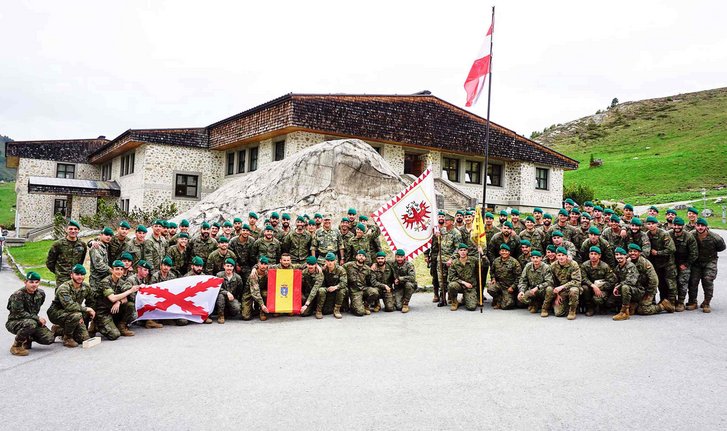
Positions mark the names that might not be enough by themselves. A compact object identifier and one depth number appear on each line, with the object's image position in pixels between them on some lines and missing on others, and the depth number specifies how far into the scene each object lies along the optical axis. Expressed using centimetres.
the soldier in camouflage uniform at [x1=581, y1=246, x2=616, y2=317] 917
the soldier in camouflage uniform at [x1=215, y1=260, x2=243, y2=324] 900
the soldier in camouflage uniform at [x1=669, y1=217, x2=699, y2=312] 945
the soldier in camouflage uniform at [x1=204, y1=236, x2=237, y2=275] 960
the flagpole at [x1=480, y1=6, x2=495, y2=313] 1598
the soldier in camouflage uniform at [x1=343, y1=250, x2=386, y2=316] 968
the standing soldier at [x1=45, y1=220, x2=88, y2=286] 858
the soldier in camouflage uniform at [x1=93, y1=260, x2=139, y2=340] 759
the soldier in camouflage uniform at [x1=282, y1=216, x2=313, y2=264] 1094
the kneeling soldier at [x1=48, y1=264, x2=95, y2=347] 705
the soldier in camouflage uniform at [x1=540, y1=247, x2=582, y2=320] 903
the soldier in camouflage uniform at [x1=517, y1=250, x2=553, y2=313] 947
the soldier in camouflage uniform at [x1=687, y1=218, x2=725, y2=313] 941
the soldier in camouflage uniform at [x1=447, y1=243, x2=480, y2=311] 1015
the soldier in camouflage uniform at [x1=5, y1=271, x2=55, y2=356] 667
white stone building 2522
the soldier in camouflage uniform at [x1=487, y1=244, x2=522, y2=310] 1012
